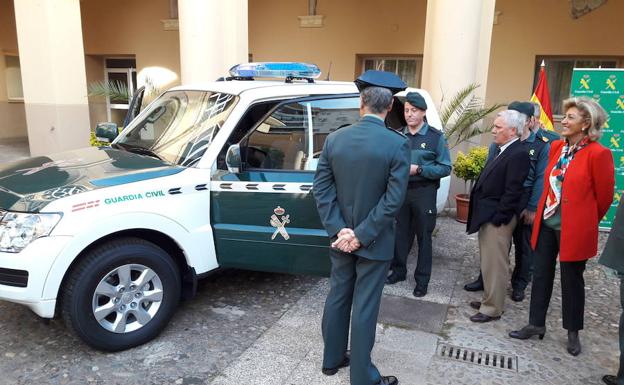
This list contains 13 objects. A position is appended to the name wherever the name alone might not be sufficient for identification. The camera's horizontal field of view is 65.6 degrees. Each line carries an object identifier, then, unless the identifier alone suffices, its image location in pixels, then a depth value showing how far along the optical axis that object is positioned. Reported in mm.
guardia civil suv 3053
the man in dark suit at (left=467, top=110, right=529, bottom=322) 3691
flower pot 6984
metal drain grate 3381
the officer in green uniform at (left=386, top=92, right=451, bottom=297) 4223
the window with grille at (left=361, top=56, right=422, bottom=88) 11547
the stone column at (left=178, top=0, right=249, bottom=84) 7465
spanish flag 6301
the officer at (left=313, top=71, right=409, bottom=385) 2697
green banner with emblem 6250
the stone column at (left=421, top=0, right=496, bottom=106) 7199
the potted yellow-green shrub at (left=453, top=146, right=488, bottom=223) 6535
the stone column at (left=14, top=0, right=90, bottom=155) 8469
